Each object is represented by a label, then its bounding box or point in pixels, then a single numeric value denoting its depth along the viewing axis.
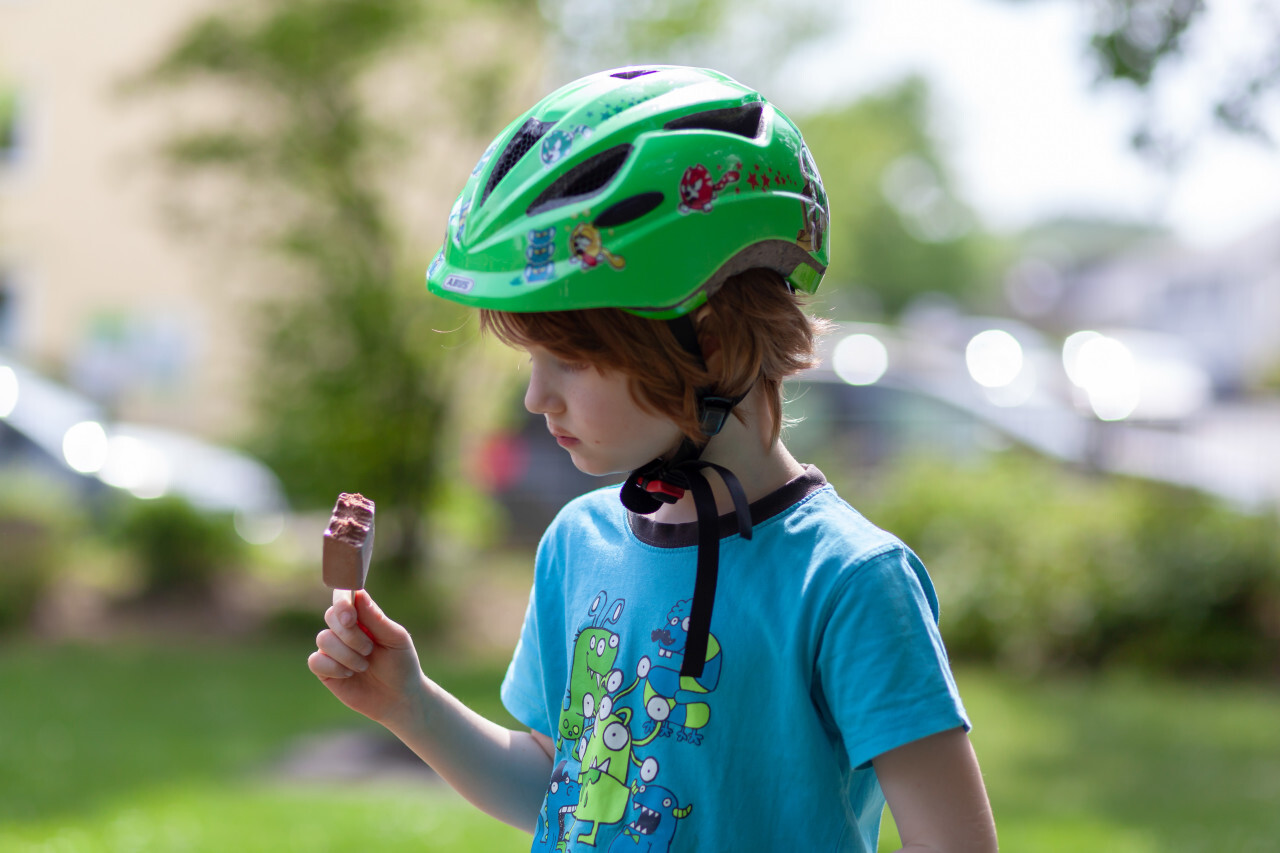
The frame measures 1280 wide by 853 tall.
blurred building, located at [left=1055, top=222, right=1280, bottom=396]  49.12
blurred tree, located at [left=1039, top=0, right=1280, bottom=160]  5.05
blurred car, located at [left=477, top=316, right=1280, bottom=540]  9.76
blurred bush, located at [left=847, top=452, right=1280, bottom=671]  8.16
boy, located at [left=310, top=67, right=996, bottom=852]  1.55
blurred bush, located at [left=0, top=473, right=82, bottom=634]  8.78
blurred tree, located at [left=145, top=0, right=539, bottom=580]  9.11
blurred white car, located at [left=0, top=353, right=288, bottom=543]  10.43
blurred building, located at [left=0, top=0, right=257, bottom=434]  20.16
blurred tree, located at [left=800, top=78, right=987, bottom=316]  50.92
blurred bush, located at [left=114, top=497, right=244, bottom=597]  9.53
